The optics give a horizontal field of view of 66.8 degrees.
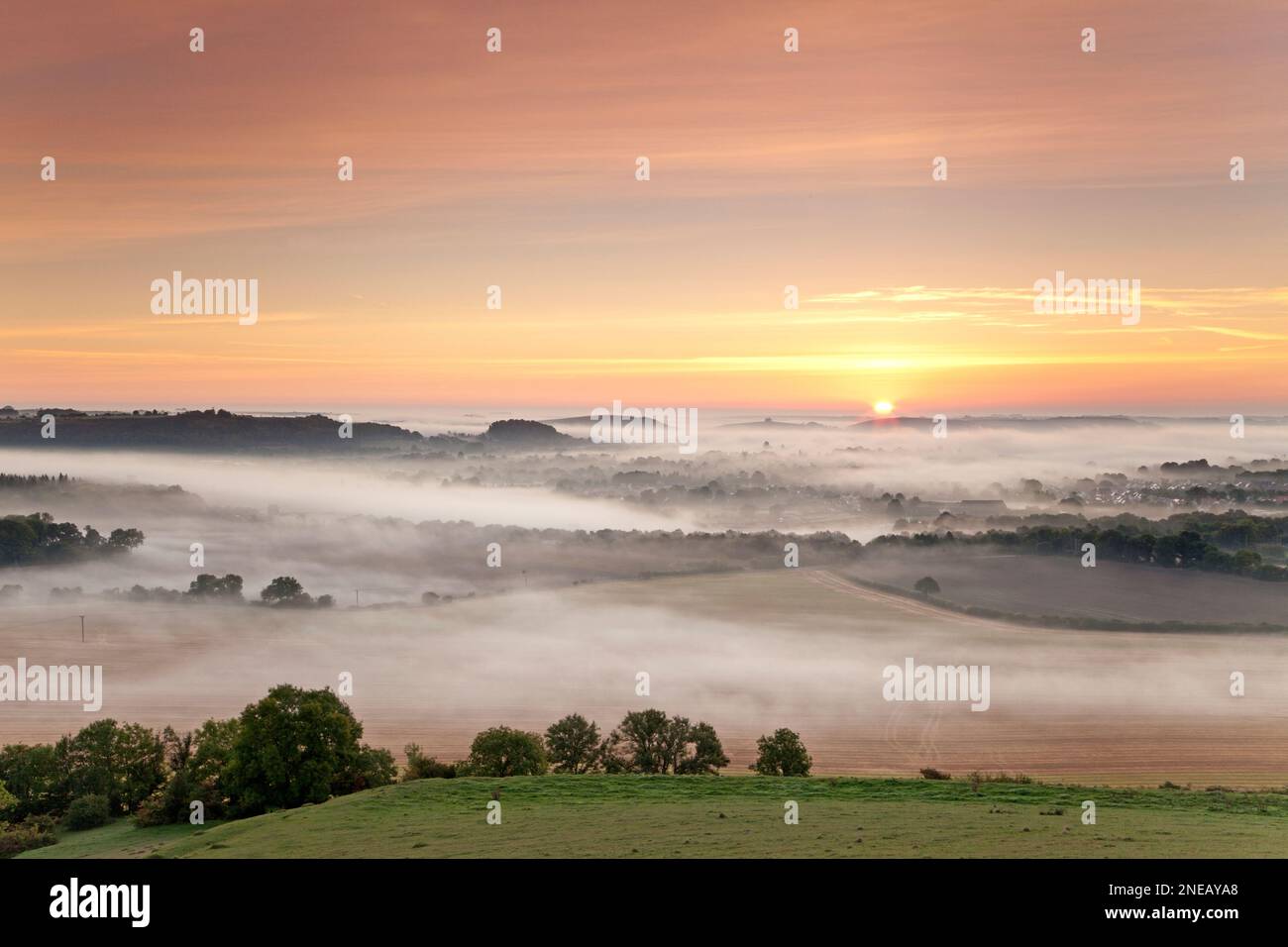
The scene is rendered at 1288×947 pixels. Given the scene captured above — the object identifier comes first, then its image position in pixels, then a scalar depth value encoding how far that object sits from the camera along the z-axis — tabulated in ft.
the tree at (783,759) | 162.09
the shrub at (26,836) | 138.00
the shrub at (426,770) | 150.92
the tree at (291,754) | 140.67
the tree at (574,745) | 162.50
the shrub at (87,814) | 150.41
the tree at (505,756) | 150.20
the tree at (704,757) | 162.40
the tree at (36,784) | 161.70
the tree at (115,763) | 158.92
